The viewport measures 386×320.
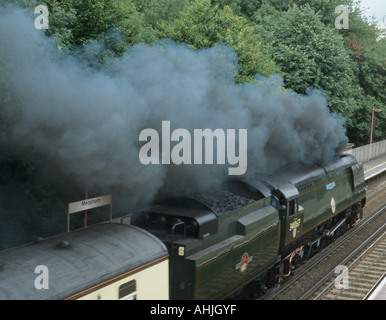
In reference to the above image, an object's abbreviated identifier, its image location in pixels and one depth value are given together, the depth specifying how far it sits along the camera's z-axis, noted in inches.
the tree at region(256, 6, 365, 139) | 919.7
